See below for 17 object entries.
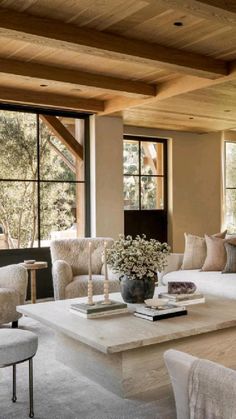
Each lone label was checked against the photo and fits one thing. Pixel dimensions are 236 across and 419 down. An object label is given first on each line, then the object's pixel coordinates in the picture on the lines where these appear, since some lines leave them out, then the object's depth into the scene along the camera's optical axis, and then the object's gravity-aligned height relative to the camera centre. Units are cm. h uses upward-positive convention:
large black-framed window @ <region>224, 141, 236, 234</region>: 862 +35
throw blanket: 118 -50
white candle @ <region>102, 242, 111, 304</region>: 334 -63
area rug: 265 -119
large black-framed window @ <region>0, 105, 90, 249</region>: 579 +34
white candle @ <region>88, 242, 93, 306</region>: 331 -63
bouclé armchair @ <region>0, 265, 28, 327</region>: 422 -77
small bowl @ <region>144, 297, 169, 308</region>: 321 -68
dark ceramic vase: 342 -62
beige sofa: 435 -74
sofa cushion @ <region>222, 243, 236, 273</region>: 474 -55
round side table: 496 -67
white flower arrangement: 337 -38
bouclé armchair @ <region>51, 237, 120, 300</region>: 466 -66
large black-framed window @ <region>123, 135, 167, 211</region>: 739 +55
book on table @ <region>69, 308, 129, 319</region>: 310 -73
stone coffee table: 269 -88
